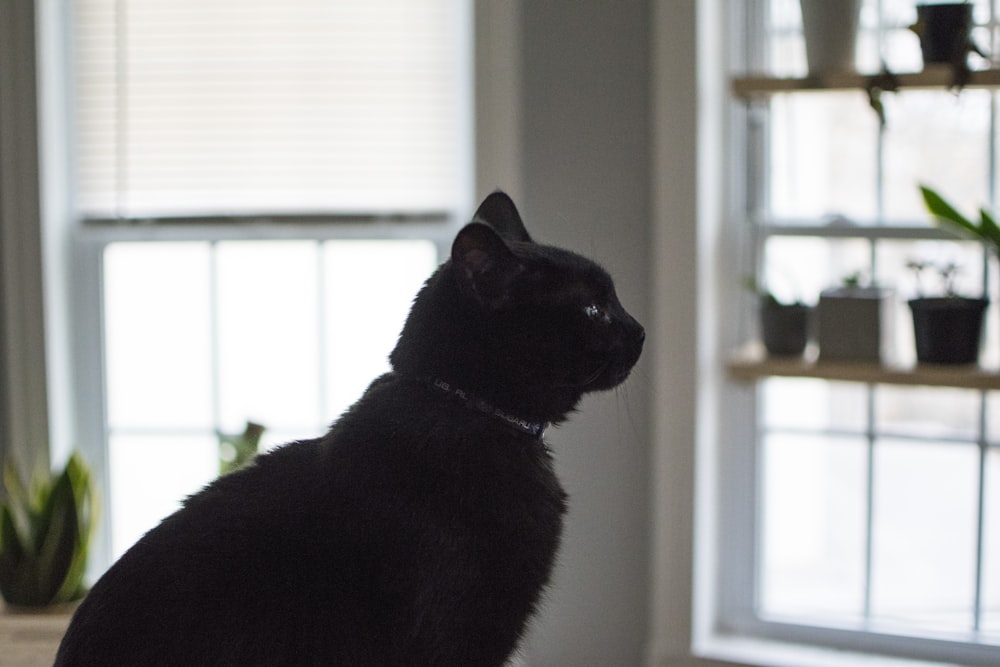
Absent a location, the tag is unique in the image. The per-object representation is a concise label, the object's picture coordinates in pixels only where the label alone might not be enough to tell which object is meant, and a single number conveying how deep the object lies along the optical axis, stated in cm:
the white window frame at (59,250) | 320
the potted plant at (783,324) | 301
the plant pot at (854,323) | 296
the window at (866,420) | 302
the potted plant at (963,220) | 280
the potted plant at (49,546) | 306
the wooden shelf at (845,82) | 284
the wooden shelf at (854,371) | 288
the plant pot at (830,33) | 293
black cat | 221
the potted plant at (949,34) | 284
